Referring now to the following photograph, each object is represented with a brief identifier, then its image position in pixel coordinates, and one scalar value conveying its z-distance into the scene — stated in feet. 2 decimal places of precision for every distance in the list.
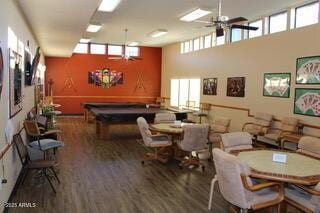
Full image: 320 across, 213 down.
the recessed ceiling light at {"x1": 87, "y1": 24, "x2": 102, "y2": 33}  28.27
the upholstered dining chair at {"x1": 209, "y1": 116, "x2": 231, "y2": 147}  20.33
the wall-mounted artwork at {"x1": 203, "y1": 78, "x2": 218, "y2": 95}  32.50
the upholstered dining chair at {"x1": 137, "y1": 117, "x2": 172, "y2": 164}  18.40
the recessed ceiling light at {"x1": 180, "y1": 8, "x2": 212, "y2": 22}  22.47
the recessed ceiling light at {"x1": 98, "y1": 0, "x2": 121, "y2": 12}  19.76
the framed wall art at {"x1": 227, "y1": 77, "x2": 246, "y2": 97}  27.71
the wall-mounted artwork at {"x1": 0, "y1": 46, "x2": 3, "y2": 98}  10.16
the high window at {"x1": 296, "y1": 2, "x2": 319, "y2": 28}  20.65
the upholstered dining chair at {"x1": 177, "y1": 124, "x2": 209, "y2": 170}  17.20
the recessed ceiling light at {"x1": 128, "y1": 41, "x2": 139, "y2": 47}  40.70
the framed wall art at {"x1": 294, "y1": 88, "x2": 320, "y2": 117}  19.98
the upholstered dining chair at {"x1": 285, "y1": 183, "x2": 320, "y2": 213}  9.26
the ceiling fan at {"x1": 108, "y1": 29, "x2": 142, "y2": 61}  34.33
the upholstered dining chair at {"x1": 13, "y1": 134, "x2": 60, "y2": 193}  13.46
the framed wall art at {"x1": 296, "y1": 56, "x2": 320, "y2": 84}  19.90
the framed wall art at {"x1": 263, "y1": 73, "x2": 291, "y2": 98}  22.61
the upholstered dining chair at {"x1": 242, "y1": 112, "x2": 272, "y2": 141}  23.44
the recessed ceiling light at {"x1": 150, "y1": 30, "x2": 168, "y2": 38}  31.77
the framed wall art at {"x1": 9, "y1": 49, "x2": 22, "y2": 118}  13.34
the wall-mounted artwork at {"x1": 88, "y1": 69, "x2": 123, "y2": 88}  44.21
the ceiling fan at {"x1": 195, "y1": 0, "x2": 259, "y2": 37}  14.65
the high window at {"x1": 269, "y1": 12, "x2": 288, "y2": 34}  23.29
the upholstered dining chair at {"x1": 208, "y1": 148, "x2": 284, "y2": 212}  9.42
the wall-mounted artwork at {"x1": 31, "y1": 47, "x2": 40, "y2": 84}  19.52
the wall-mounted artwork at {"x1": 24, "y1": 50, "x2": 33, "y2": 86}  19.42
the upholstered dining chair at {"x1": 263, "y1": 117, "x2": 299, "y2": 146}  21.03
